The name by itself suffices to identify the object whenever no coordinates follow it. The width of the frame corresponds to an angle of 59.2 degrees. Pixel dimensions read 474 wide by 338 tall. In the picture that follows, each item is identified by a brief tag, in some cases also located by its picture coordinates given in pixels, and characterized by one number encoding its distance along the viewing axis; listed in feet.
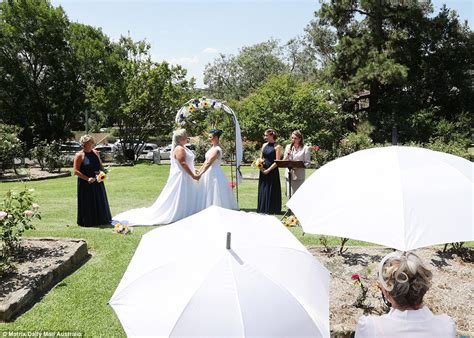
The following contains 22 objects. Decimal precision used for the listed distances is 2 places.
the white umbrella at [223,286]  8.11
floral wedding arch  34.30
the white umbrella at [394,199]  11.03
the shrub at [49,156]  65.57
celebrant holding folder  31.71
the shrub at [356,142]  81.15
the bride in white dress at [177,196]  29.32
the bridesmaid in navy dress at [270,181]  31.27
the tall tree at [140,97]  89.56
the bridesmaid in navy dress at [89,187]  28.30
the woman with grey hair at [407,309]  7.67
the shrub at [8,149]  60.54
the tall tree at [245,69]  176.86
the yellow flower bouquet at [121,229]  26.35
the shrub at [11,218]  18.96
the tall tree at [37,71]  98.43
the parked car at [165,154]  111.78
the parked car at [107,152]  97.91
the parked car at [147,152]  102.55
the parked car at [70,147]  95.45
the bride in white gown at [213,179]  29.91
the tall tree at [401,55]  83.10
